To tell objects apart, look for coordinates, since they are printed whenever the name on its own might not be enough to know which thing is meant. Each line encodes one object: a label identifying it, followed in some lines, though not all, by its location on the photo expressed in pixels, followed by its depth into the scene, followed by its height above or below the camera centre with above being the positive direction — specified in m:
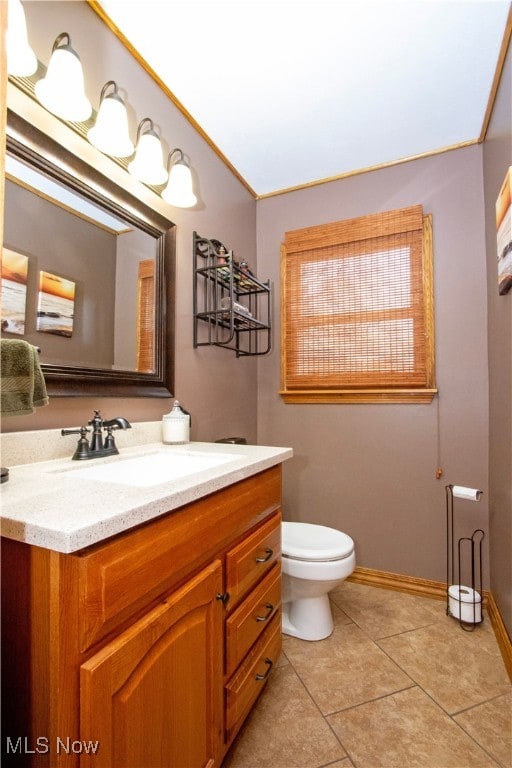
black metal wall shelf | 1.81 +0.52
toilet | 1.52 -0.80
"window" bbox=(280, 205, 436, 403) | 2.06 +0.50
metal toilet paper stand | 1.73 -0.98
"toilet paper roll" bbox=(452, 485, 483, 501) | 1.73 -0.50
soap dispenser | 1.47 -0.15
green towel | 0.76 +0.03
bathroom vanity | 0.56 -0.44
